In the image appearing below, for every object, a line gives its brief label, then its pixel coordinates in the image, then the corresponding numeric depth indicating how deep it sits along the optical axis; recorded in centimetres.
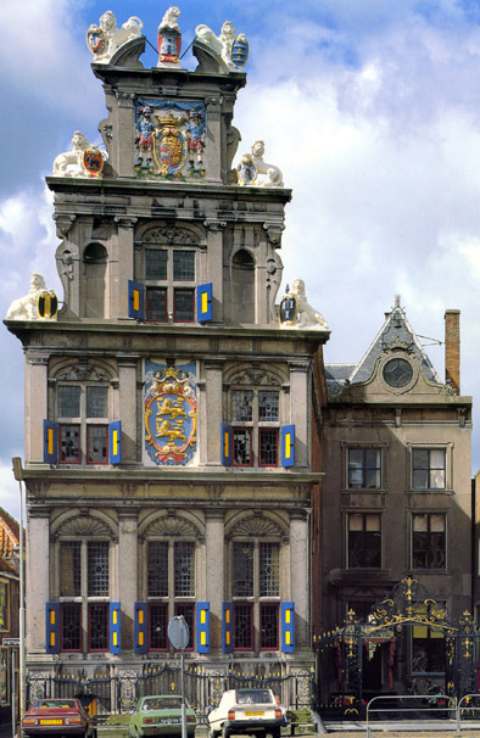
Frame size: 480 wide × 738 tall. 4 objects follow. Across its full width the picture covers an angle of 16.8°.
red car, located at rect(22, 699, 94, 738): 4344
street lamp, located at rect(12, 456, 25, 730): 4991
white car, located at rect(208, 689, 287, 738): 4262
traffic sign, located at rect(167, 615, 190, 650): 3703
